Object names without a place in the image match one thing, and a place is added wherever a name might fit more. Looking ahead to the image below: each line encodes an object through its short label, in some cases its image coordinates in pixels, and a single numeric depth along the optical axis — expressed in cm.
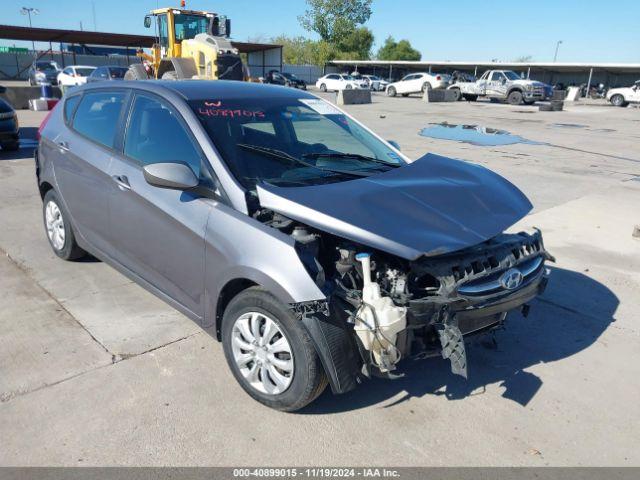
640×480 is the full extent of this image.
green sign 6712
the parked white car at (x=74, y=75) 2792
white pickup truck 3177
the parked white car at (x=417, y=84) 3688
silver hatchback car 272
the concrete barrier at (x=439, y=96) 3291
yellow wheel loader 1823
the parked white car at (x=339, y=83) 4131
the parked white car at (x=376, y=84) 4701
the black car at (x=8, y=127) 1080
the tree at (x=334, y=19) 8100
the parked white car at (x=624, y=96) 3438
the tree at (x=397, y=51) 9925
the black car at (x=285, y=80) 4131
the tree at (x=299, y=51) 8381
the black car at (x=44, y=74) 3331
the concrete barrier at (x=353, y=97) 2861
